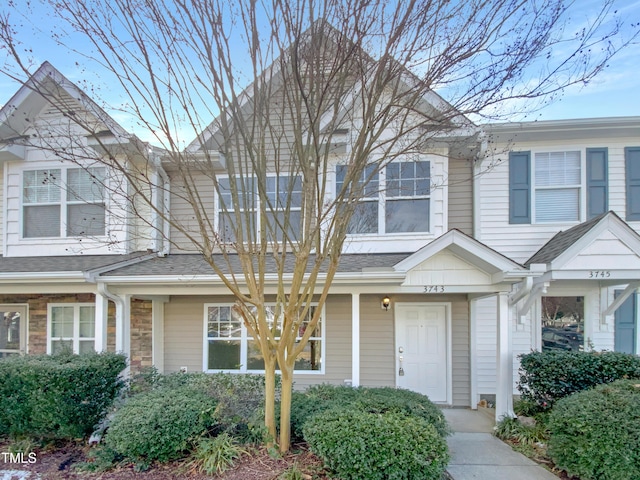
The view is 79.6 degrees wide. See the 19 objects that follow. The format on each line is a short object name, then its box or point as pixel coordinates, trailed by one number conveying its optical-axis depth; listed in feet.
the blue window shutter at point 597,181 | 24.80
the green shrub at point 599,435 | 13.38
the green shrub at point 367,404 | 15.20
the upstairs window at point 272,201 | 24.05
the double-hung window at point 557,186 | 25.17
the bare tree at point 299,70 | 13.03
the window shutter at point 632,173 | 24.77
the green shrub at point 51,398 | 17.47
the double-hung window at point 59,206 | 26.27
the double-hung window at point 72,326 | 27.22
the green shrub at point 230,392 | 15.53
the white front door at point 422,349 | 25.86
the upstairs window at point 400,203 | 25.16
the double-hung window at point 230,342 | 27.22
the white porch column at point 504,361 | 20.76
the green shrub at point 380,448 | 12.61
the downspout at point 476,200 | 25.53
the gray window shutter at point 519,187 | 25.40
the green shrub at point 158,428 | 14.64
